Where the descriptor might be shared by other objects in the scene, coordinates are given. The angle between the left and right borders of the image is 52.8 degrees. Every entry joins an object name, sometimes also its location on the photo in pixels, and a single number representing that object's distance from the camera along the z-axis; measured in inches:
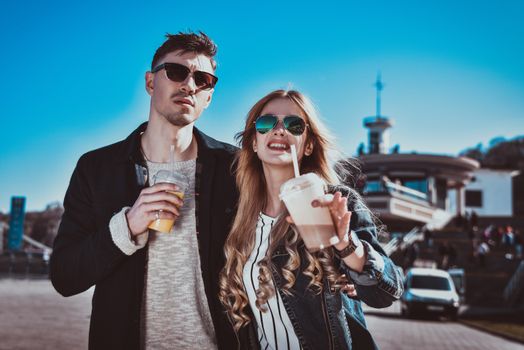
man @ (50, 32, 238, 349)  110.7
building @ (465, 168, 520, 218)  2148.1
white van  679.1
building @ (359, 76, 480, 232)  1544.0
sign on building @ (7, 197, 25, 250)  1338.6
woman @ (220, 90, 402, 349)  98.7
